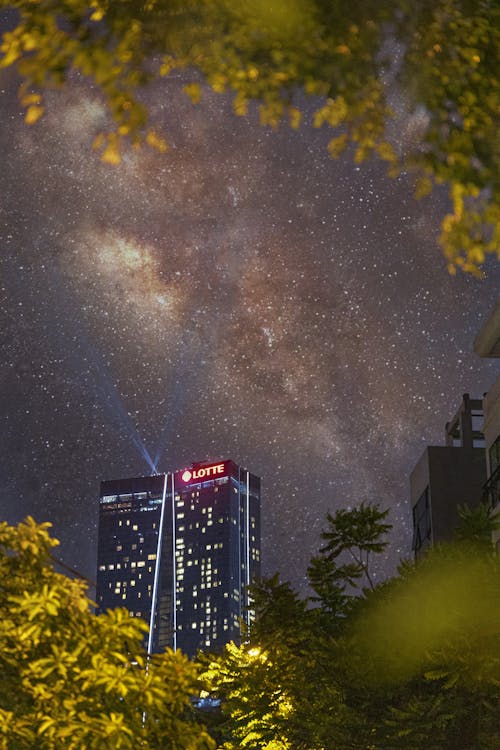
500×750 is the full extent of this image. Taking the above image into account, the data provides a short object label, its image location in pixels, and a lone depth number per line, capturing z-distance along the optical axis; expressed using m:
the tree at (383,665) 22.44
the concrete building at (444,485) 51.72
